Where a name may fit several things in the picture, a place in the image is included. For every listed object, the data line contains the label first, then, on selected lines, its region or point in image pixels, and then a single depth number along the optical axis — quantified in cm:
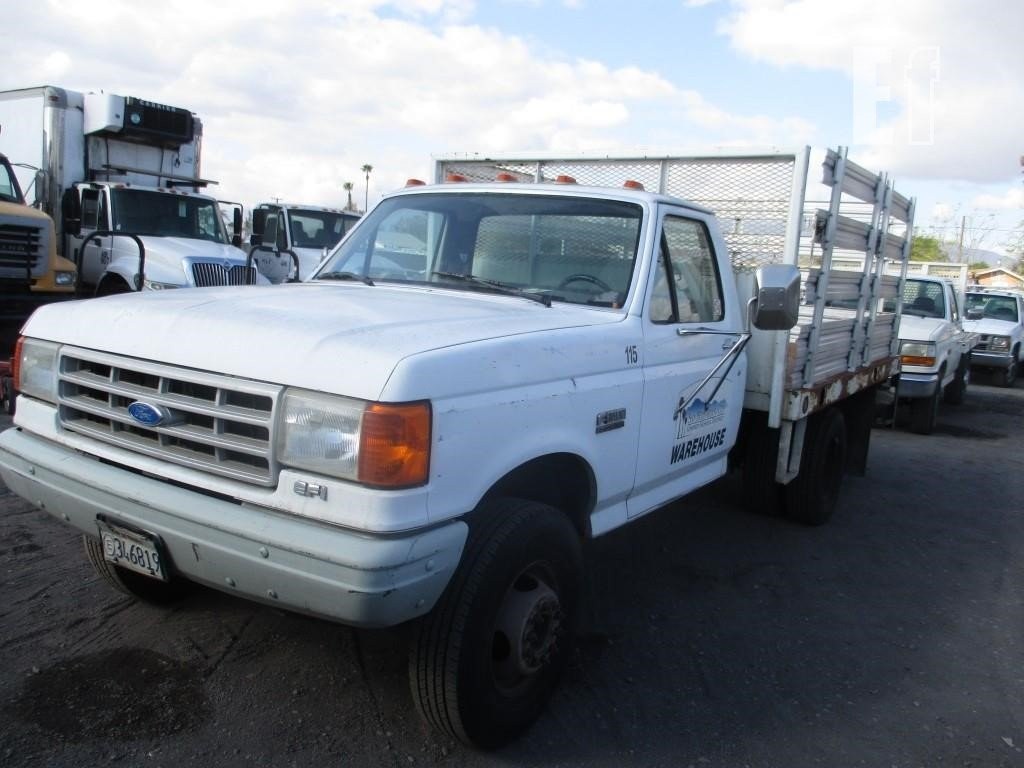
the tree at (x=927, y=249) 4438
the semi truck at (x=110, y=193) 1089
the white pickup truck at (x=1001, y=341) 1620
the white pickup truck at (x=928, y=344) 993
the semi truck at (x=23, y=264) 910
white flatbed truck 246
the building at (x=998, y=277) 4546
